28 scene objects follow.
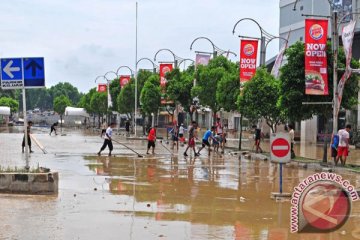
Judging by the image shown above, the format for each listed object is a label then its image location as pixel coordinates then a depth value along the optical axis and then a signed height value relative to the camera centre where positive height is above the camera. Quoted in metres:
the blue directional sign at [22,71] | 13.45 +0.95
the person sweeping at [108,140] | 26.92 -1.17
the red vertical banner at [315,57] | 23.16 +2.34
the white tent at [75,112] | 119.94 +0.40
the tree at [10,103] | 140.12 +2.44
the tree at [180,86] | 49.88 +2.45
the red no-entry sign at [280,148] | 13.05 -0.70
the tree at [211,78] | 42.69 +2.70
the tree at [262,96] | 30.83 +1.04
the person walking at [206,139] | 29.92 -1.19
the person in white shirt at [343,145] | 22.58 -1.08
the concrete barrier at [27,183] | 12.61 -1.48
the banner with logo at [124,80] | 64.22 +3.76
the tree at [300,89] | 24.95 +1.16
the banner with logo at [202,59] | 44.53 +4.25
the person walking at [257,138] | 31.92 -1.19
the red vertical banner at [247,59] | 32.00 +3.10
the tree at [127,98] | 72.25 +2.04
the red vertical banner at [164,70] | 51.91 +3.93
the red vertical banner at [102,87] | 86.06 +3.96
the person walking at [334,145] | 23.55 -1.12
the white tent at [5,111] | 106.18 +0.40
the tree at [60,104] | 156.00 +2.59
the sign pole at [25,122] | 12.93 -0.20
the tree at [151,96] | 61.22 +1.95
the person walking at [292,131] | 26.46 -0.68
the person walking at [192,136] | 29.22 -1.04
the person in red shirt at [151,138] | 28.99 -1.14
